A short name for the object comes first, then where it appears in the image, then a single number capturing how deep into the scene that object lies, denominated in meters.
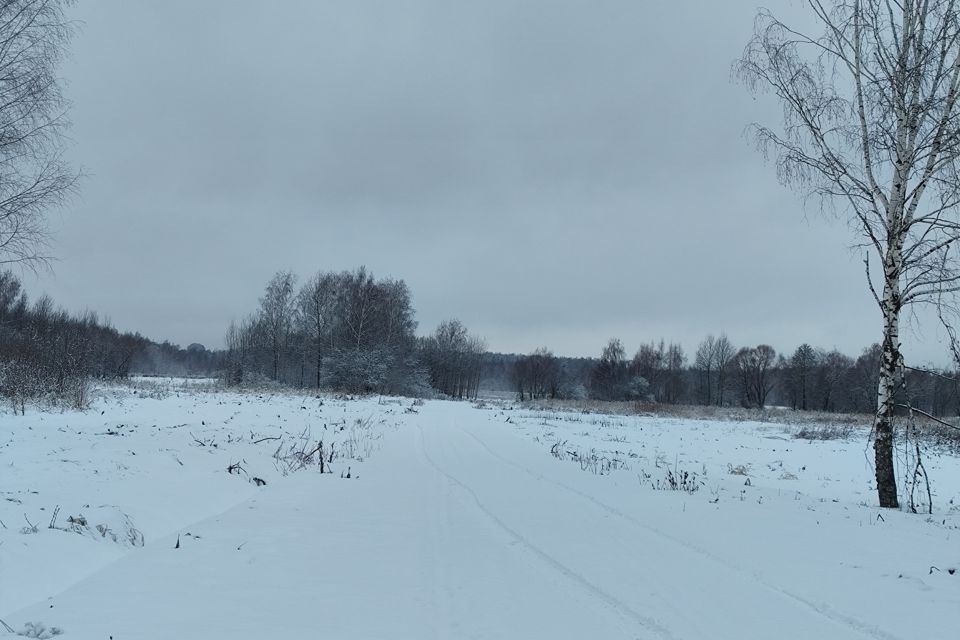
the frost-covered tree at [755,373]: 97.75
